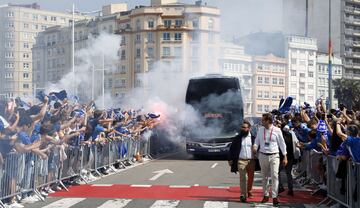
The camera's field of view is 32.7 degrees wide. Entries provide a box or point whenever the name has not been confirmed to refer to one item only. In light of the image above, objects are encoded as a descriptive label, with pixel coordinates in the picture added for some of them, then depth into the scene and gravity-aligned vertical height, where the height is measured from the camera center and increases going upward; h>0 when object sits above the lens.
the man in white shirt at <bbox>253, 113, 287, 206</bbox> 13.91 -1.30
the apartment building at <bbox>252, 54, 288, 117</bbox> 73.38 +0.54
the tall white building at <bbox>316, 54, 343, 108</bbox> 105.86 +3.43
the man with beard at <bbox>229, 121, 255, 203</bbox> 14.41 -1.55
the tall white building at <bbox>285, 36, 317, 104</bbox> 82.01 +3.09
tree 91.19 +0.00
